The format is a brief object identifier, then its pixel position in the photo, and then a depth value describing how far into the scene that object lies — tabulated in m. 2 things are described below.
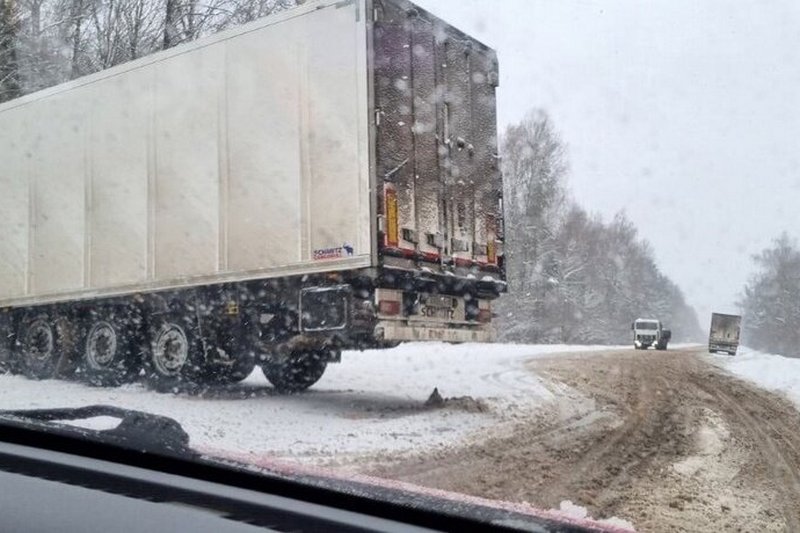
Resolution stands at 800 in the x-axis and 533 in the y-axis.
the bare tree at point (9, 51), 16.61
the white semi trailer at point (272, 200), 7.57
